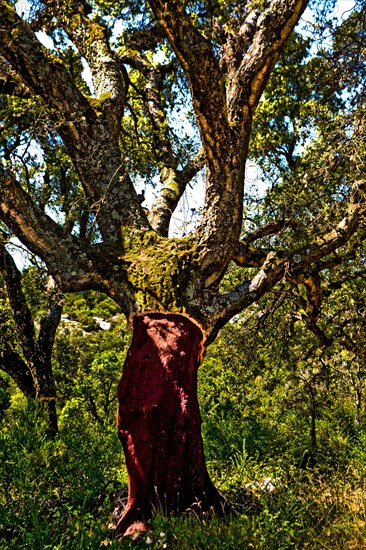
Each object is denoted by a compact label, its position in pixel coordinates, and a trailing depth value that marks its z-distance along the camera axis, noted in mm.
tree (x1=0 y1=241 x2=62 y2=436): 9117
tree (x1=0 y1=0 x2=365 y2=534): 4504
